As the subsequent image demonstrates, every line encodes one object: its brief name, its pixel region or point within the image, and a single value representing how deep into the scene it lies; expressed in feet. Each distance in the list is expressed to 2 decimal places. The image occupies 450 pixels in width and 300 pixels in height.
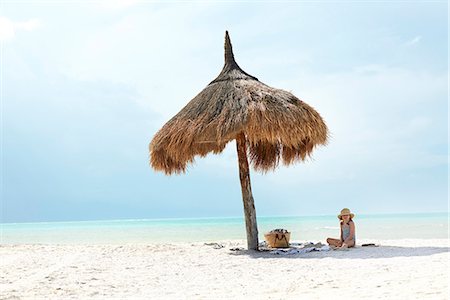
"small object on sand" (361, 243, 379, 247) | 27.30
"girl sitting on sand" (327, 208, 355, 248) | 26.14
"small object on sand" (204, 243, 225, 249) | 29.19
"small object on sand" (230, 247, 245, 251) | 27.58
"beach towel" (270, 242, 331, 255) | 25.18
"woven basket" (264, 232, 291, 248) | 28.25
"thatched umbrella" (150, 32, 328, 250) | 24.21
